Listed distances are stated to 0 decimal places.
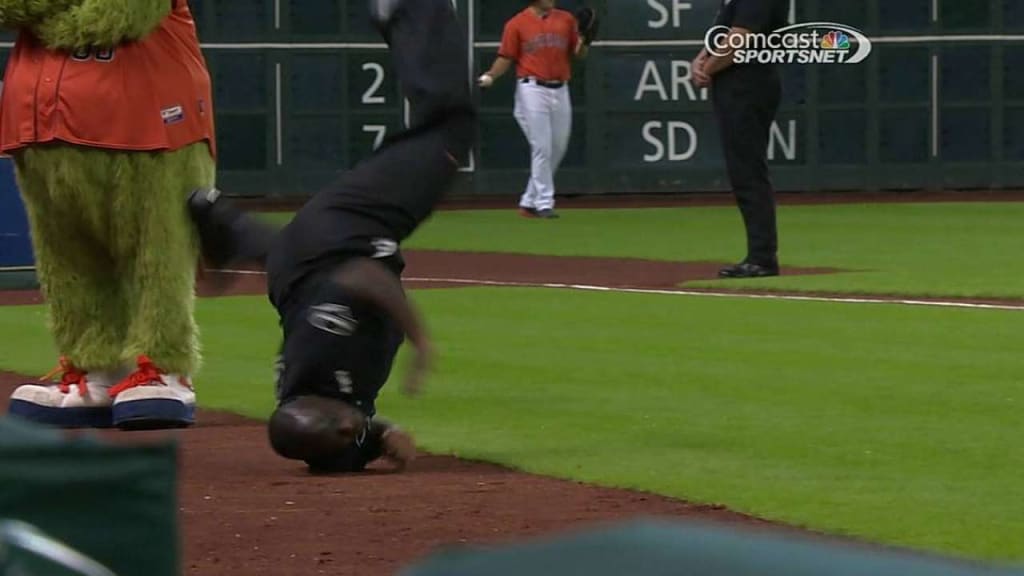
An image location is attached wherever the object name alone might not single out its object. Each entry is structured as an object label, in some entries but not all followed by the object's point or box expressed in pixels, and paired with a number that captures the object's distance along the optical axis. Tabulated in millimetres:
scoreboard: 42250
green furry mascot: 14906
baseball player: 41156
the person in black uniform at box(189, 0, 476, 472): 12742
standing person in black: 28094
